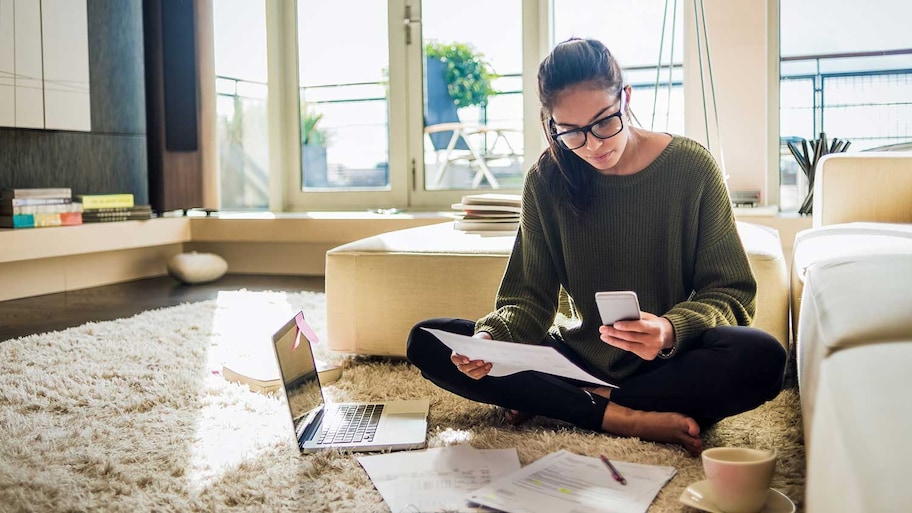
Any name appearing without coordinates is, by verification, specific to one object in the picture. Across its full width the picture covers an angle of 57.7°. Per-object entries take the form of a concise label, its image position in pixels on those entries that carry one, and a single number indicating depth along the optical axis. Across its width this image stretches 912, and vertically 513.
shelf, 3.77
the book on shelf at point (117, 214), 4.29
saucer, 1.26
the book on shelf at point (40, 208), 3.82
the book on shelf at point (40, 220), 3.83
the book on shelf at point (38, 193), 3.84
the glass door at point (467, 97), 4.90
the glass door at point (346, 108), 5.17
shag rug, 1.47
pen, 1.43
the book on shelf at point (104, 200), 4.25
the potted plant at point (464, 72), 4.95
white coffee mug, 1.22
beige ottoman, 2.36
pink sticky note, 1.86
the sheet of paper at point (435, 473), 1.39
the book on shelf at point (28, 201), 3.82
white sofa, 0.77
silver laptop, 1.70
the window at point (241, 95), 5.36
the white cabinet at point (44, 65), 3.83
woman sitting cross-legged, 1.56
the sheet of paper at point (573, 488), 1.33
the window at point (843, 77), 4.10
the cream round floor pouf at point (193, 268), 4.57
